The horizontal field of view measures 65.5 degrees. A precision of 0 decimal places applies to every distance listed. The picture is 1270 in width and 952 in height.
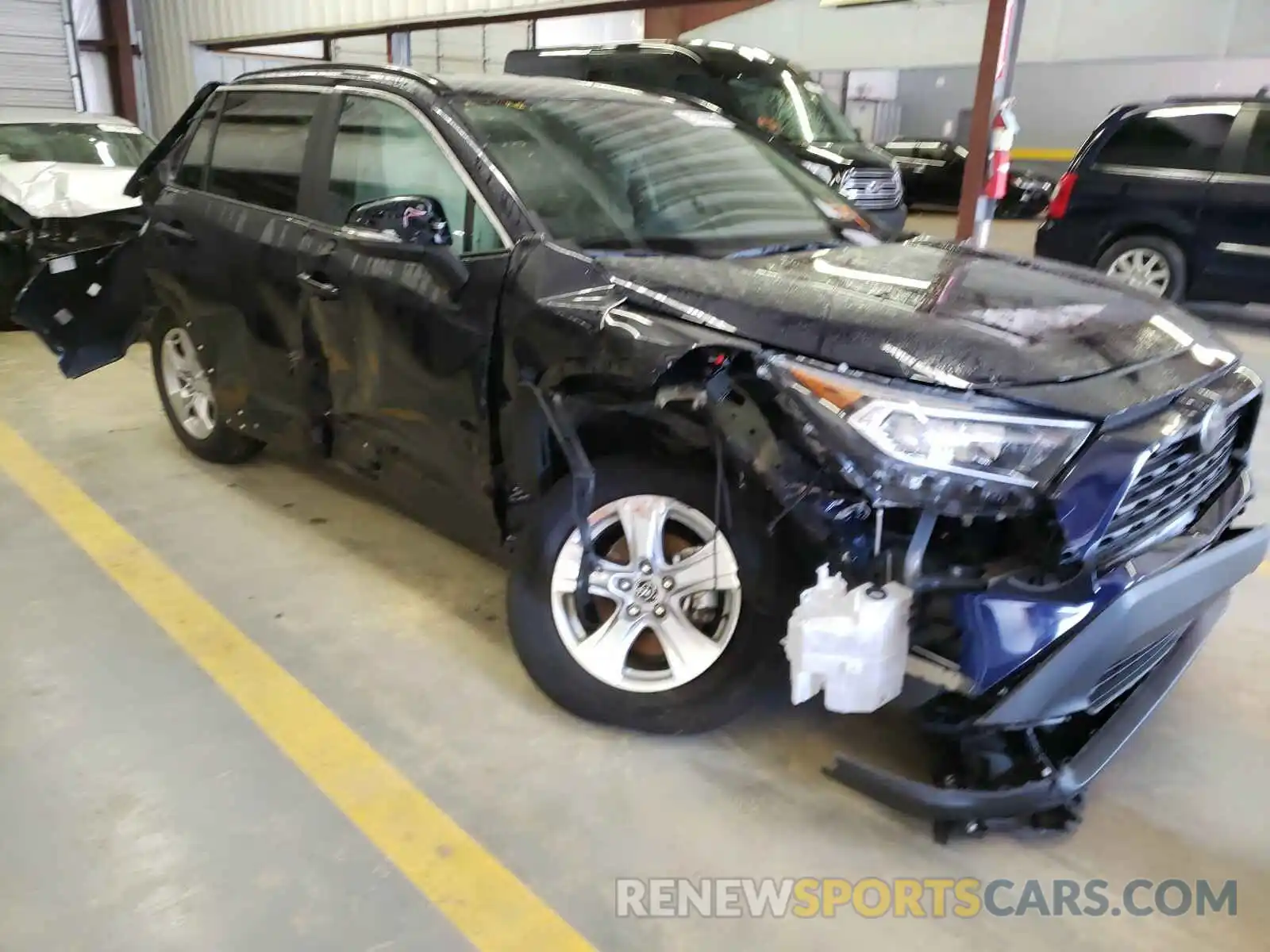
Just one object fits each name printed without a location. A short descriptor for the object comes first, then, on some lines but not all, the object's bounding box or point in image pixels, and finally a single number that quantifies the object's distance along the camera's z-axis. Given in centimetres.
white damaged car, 646
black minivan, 717
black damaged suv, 194
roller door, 1174
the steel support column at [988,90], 724
